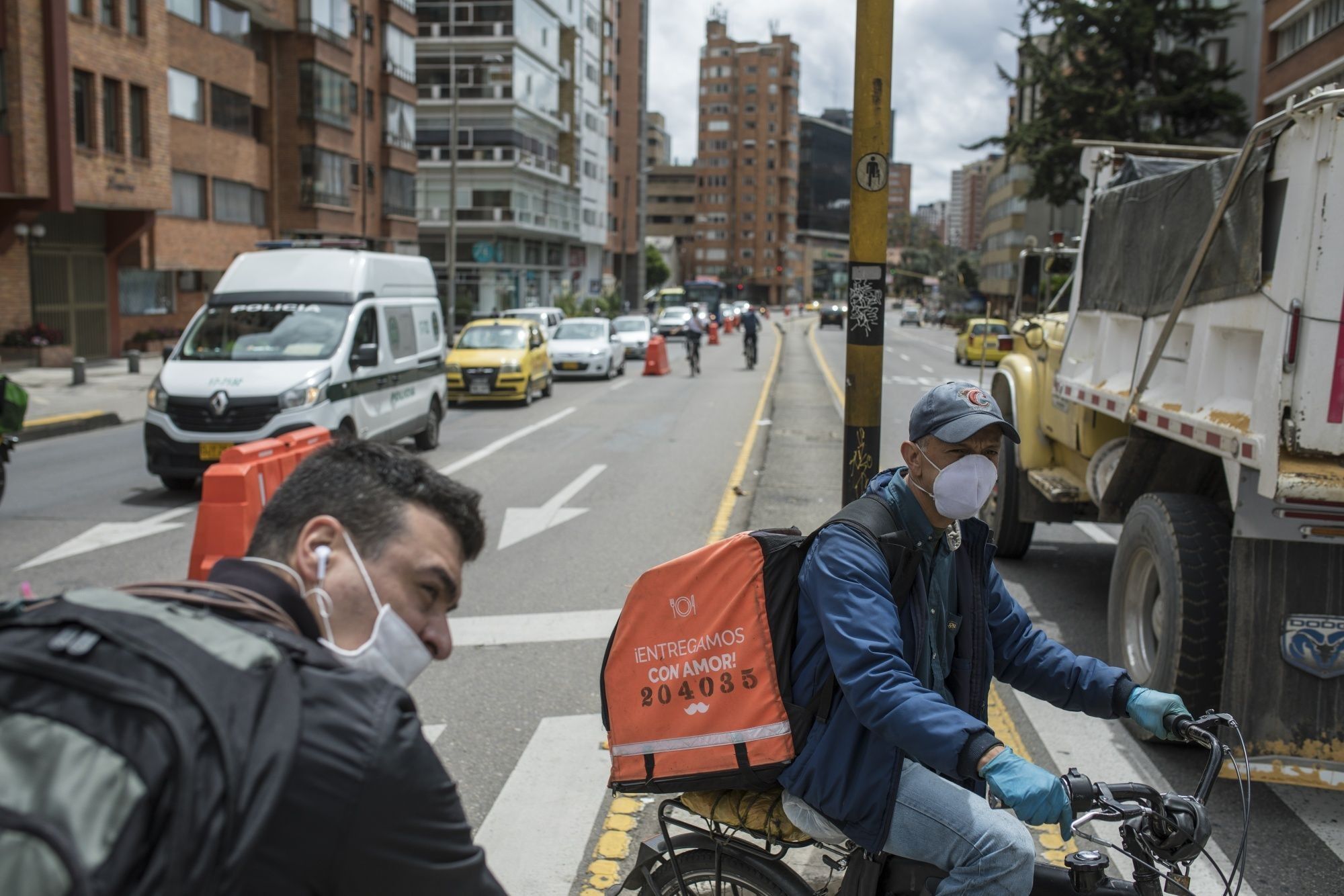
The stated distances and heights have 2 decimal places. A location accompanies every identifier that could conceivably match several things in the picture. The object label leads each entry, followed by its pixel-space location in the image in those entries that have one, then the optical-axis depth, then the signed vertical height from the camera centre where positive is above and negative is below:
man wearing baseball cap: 2.66 -0.92
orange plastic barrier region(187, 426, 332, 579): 7.24 -1.32
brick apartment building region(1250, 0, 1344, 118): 35.59 +8.80
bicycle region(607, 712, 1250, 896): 2.53 -1.36
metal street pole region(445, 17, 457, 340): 36.03 +1.86
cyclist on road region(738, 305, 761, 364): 34.56 -0.61
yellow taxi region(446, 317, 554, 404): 22.00 -1.14
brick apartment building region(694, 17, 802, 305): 159.62 +18.99
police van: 12.12 -0.68
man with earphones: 1.36 -0.49
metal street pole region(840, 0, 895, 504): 6.34 +0.37
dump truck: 4.68 -0.53
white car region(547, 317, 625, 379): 29.17 -1.05
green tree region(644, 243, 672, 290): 122.50 +4.10
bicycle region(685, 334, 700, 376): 31.75 -1.16
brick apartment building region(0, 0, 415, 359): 26.05 +4.47
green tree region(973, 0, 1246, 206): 39.44 +7.99
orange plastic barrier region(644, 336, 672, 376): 32.03 -1.44
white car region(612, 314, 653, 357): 39.16 -0.86
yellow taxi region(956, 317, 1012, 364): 32.66 -0.88
